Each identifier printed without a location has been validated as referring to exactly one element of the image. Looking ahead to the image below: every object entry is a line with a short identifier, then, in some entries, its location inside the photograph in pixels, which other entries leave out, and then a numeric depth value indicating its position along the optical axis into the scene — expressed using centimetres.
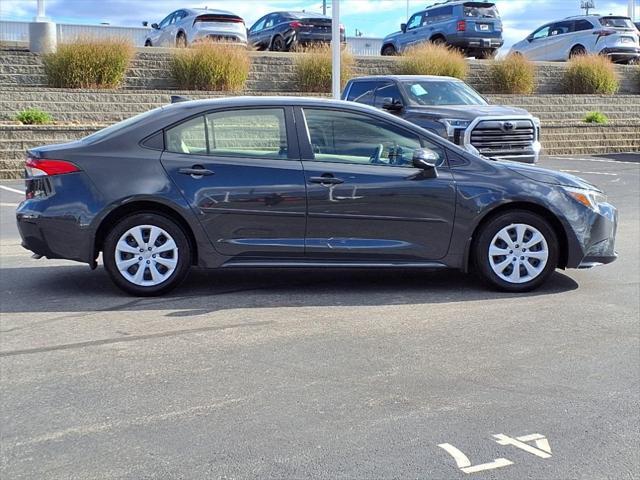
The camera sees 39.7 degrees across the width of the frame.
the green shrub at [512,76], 2611
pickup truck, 1441
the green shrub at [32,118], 1784
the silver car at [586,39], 3011
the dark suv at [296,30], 2770
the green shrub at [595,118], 2492
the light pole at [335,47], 2023
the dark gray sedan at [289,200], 696
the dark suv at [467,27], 2850
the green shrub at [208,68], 2227
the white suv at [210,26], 2684
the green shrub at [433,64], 2489
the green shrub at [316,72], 2384
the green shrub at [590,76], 2745
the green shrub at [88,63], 2077
